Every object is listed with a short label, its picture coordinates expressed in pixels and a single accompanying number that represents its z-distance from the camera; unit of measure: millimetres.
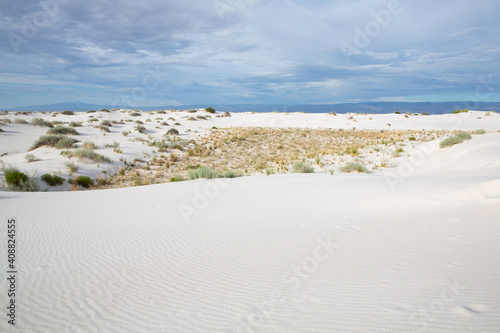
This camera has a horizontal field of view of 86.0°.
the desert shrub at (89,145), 15300
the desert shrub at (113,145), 16788
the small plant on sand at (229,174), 10578
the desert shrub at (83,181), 10482
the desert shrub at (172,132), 24134
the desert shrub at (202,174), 10243
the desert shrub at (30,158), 12085
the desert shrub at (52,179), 9930
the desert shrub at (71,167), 11330
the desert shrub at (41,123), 23906
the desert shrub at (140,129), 24625
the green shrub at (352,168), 12319
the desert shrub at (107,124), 25919
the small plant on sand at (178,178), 10750
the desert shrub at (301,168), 12179
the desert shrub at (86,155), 12969
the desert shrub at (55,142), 14991
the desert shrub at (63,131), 19281
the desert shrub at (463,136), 15082
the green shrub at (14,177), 8734
